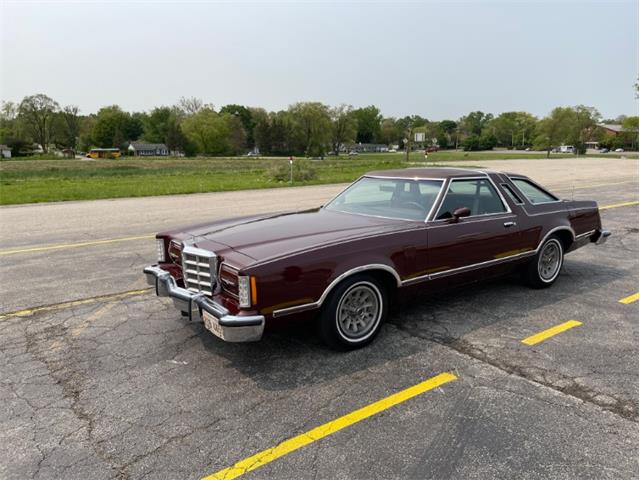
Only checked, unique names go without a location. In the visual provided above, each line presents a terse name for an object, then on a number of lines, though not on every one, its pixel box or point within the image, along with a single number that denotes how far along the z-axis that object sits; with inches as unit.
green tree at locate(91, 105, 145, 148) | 4611.2
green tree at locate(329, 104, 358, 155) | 4211.1
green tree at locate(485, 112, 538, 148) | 5541.3
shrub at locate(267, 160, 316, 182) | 962.1
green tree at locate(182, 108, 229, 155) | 4084.6
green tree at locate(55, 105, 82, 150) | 4370.3
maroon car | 138.9
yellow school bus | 4035.4
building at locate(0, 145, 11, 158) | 3429.1
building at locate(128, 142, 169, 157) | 4948.3
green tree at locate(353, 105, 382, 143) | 6323.8
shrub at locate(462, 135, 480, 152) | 5091.0
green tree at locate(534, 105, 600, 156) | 3590.1
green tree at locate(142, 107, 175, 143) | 5007.4
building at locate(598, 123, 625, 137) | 4660.4
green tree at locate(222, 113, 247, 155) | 4360.7
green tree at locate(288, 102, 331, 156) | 4037.9
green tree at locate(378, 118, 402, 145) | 6333.7
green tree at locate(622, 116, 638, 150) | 4222.4
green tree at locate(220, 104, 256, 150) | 5028.8
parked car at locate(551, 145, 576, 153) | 4210.1
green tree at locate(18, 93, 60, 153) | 4005.9
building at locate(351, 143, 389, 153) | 5906.0
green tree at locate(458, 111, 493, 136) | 6427.2
